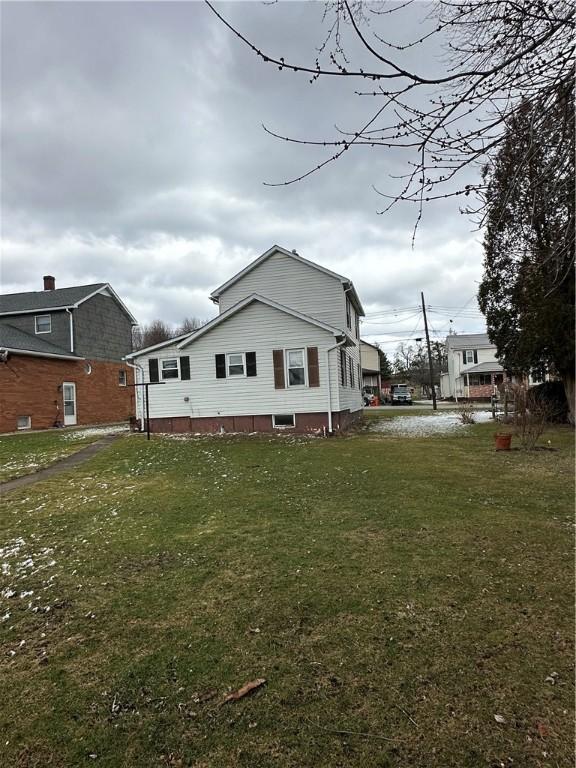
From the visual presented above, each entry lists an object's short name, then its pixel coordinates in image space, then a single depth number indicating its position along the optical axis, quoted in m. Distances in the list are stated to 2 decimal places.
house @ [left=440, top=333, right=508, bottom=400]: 41.97
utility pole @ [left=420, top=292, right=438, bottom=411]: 35.59
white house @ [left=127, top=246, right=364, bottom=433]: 16.08
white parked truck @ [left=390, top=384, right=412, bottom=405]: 41.91
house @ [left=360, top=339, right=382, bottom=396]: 51.34
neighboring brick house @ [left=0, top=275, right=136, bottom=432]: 19.70
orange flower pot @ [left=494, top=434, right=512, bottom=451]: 11.25
